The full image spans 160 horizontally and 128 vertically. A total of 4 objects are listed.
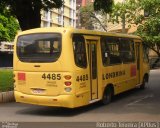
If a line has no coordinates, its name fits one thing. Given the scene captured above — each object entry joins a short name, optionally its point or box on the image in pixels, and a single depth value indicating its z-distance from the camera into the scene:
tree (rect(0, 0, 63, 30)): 21.92
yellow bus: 13.37
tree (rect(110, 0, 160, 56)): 41.78
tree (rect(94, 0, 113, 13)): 22.72
